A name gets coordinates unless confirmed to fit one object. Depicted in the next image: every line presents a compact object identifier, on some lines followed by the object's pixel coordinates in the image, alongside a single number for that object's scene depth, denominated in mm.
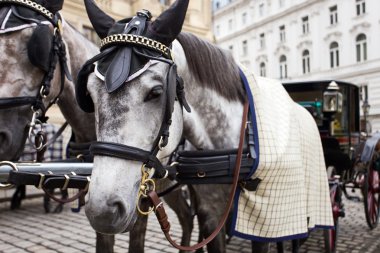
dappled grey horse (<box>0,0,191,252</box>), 2096
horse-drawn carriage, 4637
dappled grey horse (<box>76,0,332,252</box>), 1458
